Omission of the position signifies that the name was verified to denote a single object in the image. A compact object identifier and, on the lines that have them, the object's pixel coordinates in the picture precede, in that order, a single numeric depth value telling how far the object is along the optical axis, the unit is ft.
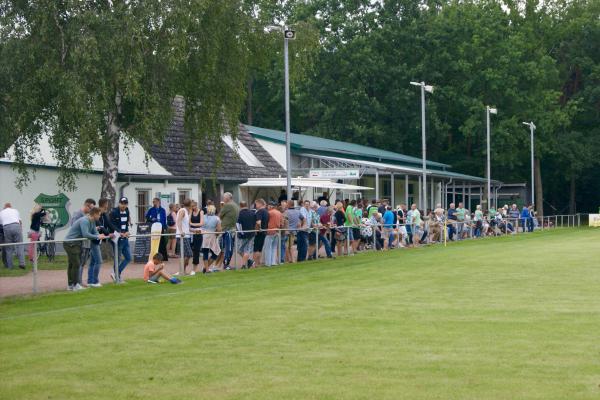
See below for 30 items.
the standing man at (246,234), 91.97
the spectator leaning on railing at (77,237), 70.33
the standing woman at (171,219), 103.95
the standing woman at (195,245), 84.69
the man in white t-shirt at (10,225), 90.94
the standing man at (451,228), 150.82
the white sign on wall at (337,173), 146.20
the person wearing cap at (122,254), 75.66
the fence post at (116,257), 75.05
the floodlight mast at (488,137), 199.41
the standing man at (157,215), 100.52
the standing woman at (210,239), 86.58
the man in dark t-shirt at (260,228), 93.91
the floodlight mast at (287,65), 109.91
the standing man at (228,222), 89.86
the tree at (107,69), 97.19
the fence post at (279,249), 96.76
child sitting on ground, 75.87
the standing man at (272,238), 95.45
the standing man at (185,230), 83.61
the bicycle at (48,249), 68.17
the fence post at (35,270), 66.55
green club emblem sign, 114.29
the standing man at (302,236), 101.60
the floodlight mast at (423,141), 163.32
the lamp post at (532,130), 228.22
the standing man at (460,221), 155.40
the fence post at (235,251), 90.70
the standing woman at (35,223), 96.32
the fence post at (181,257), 82.74
